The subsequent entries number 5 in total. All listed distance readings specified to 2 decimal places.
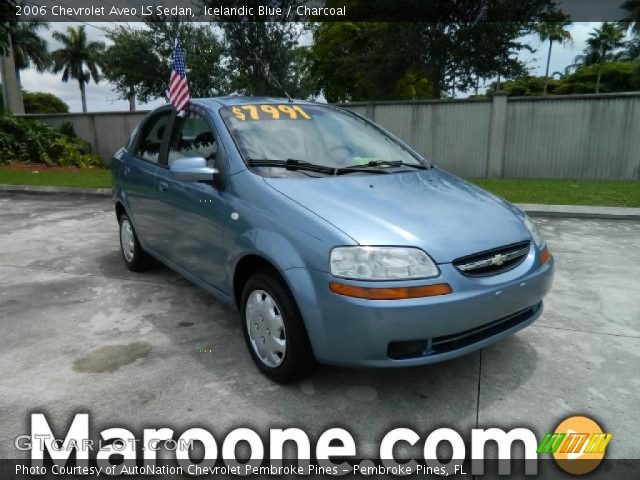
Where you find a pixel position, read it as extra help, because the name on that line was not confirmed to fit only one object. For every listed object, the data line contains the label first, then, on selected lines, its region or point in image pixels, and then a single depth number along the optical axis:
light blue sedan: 2.30
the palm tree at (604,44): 51.31
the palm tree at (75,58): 54.47
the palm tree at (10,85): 21.48
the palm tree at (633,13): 36.19
